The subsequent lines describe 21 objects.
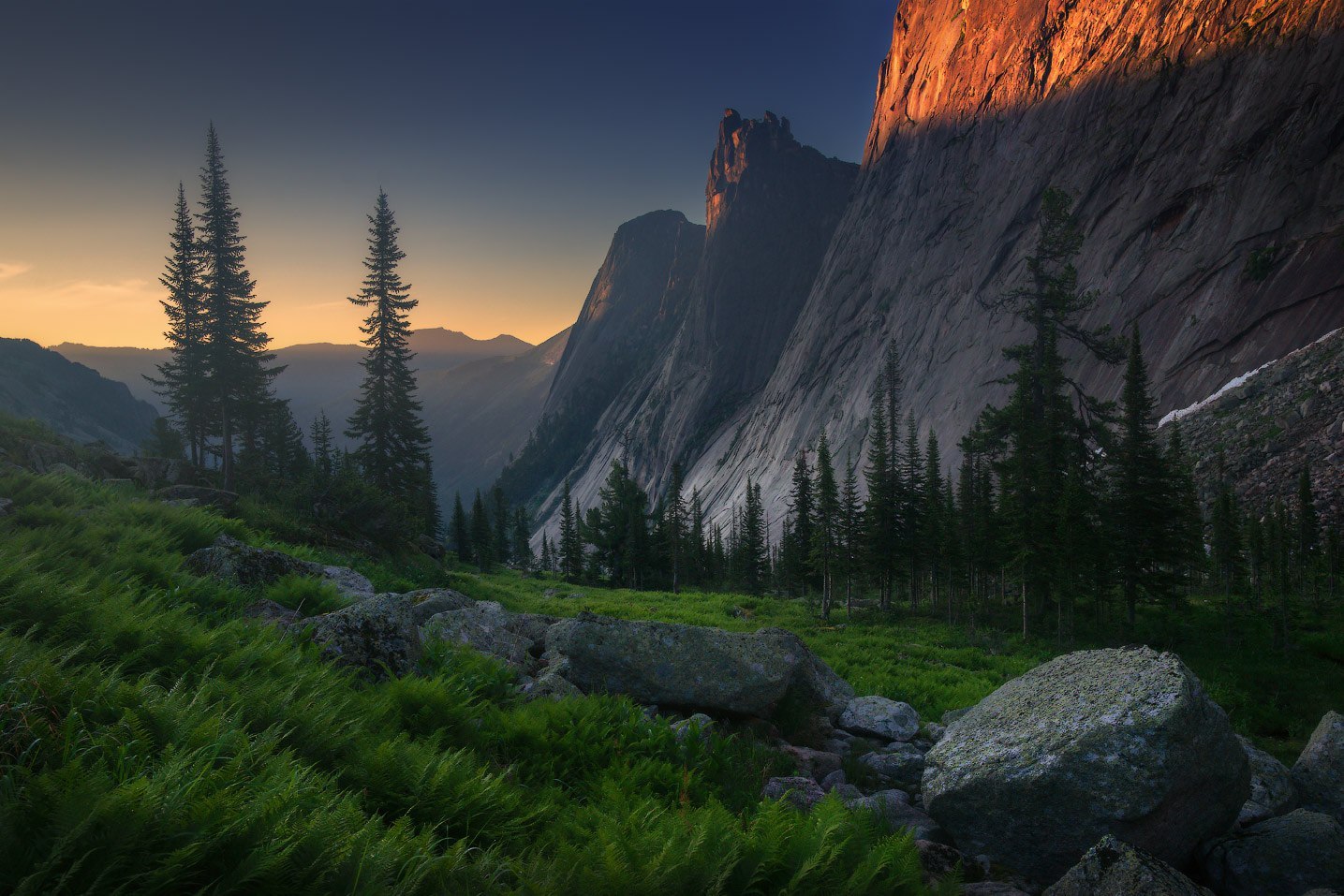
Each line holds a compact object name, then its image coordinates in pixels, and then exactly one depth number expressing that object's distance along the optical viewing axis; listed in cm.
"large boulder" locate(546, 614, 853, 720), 862
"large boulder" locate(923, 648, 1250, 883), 563
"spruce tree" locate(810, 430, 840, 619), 3766
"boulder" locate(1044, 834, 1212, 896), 421
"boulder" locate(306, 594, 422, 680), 666
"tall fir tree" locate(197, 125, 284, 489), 3500
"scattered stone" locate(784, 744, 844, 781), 749
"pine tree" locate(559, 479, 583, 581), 6788
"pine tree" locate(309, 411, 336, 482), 6963
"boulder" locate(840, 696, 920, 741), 941
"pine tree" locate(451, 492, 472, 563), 8025
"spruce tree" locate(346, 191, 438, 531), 3678
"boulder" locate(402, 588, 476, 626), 1058
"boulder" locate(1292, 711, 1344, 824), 704
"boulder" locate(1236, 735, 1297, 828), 665
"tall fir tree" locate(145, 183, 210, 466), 3797
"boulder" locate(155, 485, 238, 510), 1727
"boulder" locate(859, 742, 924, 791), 773
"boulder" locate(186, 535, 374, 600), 910
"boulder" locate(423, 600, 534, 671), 878
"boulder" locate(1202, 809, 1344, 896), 547
